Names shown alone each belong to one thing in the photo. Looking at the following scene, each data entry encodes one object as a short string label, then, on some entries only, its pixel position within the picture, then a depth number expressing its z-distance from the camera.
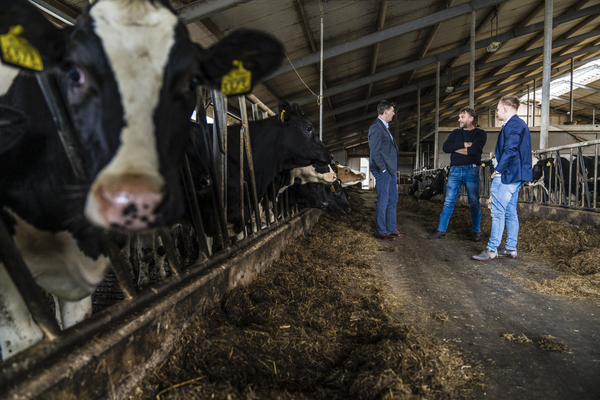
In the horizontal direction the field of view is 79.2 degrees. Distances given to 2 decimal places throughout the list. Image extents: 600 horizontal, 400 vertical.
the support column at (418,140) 17.60
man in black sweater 4.79
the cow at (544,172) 5.85
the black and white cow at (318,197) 5.89
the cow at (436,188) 8.83
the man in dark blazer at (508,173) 3.66
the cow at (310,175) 5.63
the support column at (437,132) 14.17
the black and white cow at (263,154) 2.99
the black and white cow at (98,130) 1.09
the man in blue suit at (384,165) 5.00
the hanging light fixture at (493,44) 10.48
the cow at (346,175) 7.61
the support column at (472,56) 9.97
